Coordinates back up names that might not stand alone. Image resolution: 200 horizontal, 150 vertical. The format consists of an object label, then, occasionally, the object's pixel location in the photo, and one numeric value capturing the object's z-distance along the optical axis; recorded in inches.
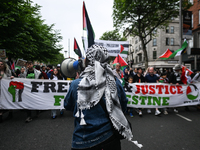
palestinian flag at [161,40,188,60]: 311.3
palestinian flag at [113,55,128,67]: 290.5
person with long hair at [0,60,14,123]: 191.4
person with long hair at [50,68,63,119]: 240.1
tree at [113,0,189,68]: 682.8
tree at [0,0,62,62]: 319.3
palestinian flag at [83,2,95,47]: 135.4
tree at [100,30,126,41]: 1744.6
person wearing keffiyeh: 56.1
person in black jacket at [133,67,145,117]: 258.4
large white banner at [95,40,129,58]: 299.1
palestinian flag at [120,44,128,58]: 306.9
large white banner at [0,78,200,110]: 206.4
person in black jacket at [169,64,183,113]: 248.4
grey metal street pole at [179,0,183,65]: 462.8
